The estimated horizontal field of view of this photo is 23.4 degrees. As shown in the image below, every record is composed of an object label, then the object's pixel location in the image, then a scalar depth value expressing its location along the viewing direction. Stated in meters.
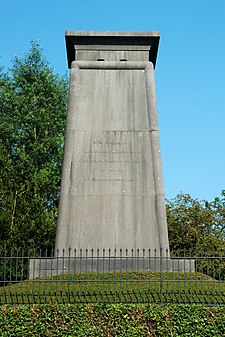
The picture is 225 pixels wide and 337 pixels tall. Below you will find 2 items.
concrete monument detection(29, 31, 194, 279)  13.61
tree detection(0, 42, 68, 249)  23.06
